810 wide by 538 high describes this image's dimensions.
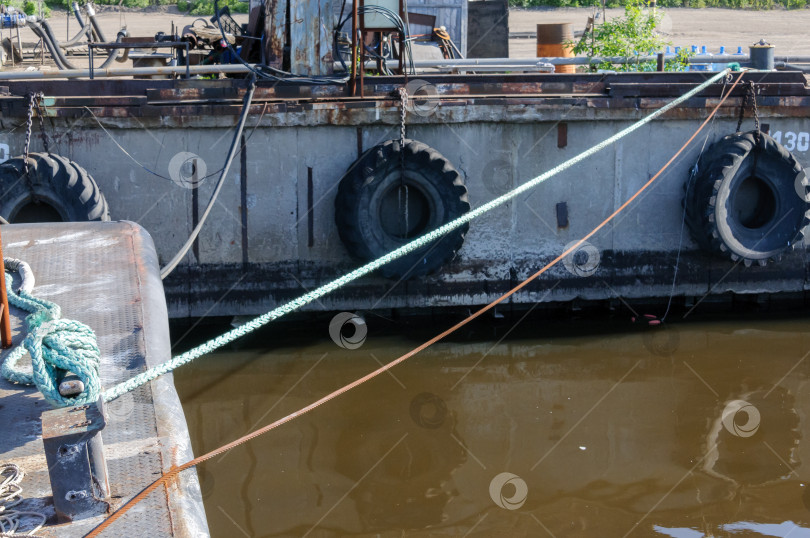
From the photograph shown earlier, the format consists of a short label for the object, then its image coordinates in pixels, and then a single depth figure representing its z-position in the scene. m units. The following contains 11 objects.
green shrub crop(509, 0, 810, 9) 28.88
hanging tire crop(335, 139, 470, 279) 7.54
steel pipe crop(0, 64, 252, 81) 8.95
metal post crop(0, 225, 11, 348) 3.04
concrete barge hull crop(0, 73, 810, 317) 7.63
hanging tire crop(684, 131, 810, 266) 7.84
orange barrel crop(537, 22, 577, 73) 13.44
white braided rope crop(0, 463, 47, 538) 2.38
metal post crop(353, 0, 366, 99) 7.67
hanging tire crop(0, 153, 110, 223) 7.20
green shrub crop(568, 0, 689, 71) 10.82
